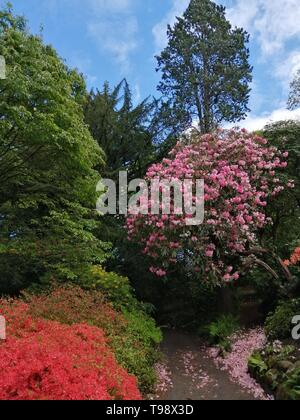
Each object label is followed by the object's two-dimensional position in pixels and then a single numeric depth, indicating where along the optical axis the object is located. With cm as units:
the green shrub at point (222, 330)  1014
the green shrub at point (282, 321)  878
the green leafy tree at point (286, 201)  1259
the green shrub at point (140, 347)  737
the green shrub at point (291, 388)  581
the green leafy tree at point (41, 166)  884
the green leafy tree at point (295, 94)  2020
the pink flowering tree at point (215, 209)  968
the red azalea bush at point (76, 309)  800
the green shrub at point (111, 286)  1031
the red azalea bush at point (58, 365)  489
